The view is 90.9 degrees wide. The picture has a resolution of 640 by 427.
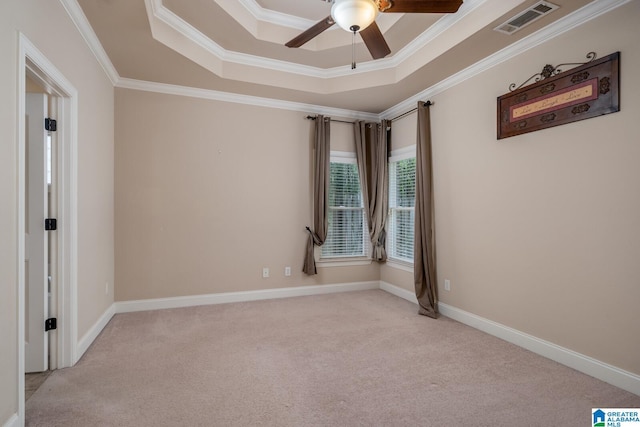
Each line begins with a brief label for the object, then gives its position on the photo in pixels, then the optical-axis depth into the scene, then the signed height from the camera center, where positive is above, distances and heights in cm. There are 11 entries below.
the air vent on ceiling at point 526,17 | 238 +159
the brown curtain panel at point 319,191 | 462 +41
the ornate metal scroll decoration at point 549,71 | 243 +123
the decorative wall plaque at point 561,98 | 231 +97
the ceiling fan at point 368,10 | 192 +134
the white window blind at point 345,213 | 492 +8
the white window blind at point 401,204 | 455 +20
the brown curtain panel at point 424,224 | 386 -9
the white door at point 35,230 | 241 -5
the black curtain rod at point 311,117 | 467 +150
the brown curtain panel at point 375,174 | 483 +67
